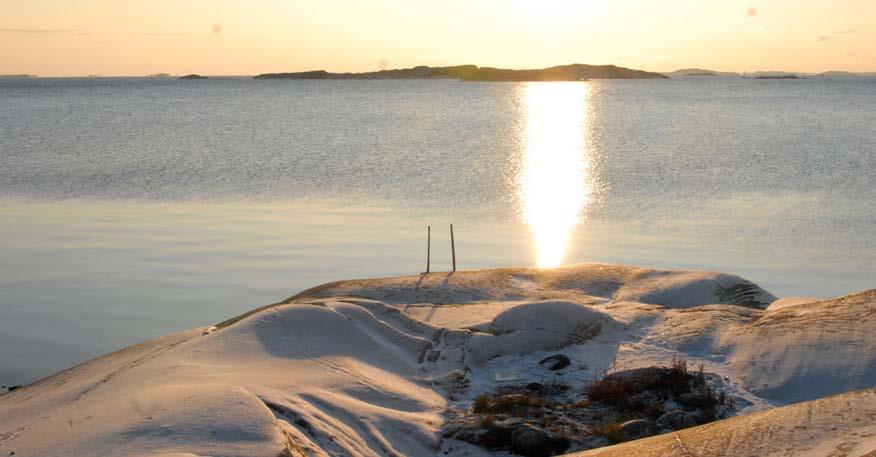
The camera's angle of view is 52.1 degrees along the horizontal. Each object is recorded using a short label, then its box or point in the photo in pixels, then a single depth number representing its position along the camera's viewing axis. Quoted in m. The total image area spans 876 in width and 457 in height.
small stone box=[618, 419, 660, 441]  12.54
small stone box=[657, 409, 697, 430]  12.96
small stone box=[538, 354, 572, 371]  15.67
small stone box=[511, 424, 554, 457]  12.29
